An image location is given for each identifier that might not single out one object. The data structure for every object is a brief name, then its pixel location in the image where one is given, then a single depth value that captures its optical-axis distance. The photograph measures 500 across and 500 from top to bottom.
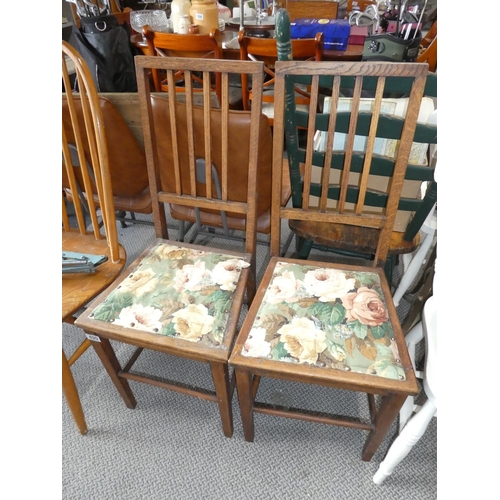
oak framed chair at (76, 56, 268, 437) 0.89
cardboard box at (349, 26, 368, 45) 2.08
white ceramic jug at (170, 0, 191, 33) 2.15
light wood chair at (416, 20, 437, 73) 1.40
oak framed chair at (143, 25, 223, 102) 1.86
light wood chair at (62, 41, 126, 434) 0.93
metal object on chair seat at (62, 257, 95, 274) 1.01
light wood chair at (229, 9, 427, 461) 0.80
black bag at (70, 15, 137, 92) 1.63
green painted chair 0.88
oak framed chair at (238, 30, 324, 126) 1.77
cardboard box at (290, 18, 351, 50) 2.00
